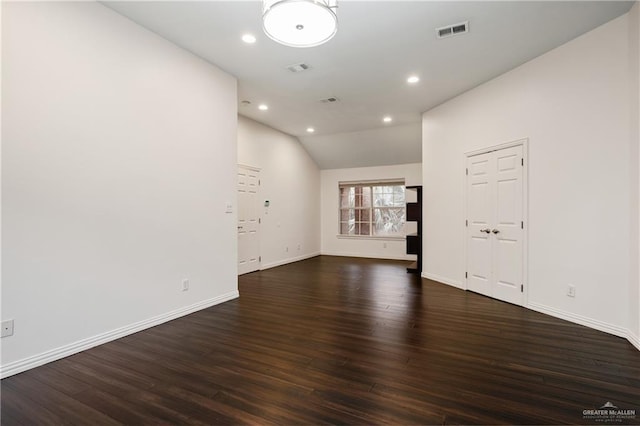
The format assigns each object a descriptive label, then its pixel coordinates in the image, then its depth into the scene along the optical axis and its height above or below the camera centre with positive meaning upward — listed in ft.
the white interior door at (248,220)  19.81 -0.59
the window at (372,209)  27.02 +0.23
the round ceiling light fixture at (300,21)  6.59 +4.30
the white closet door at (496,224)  13.24 -0.56
